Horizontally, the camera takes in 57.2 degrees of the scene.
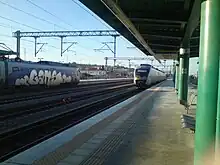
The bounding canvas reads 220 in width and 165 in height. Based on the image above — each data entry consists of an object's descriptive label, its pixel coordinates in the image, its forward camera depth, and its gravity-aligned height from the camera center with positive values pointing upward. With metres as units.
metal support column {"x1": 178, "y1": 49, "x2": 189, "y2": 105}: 10.76 -0.09
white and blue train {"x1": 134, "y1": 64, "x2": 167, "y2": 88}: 24.67 -0.01
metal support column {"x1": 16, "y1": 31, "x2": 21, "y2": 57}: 26.47 +4.60
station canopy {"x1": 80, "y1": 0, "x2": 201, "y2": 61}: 7.13 +2.47
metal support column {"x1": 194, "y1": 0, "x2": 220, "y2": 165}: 2.45 +0.02
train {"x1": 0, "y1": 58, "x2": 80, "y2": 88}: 16.63 +0.03
